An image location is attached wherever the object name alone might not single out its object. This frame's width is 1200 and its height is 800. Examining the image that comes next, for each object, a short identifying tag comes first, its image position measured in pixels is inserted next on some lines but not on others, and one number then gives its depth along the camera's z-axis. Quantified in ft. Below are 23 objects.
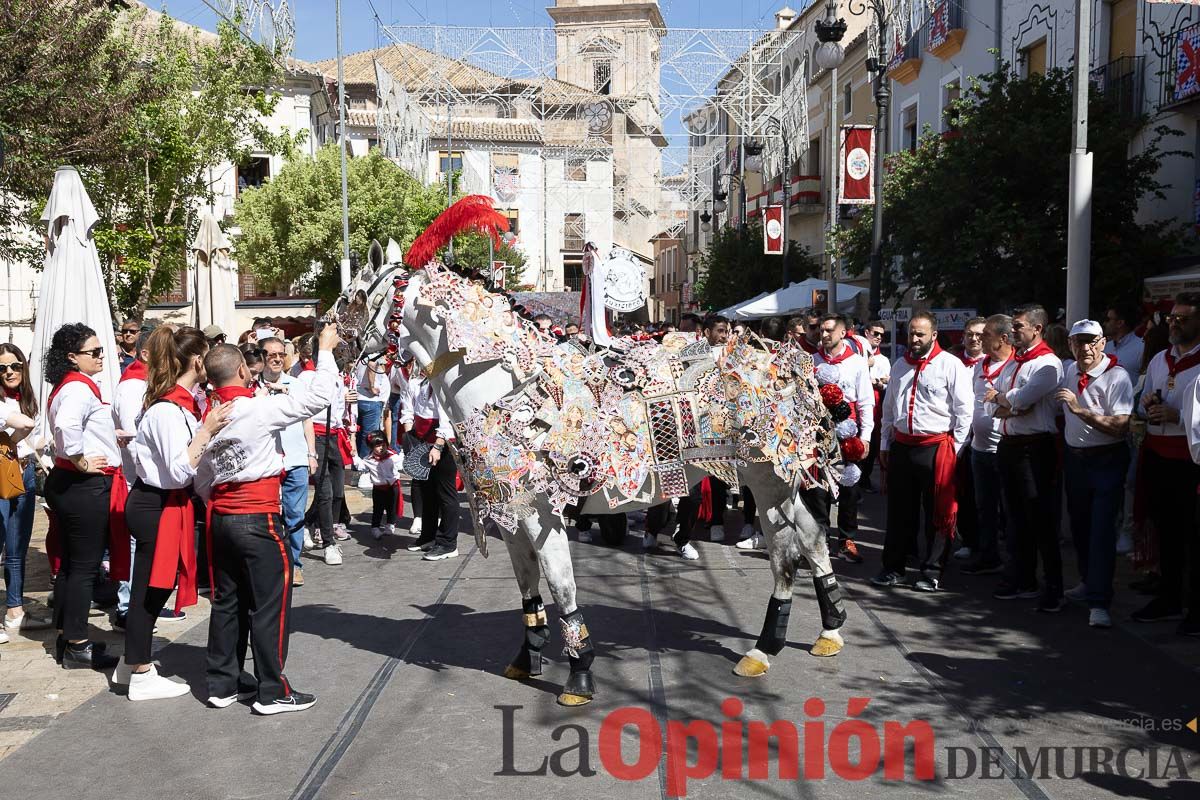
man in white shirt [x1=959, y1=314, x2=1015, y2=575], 24.49
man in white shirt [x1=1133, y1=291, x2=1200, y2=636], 20.02
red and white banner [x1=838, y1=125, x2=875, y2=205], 60.03
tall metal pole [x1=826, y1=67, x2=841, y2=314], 69.97
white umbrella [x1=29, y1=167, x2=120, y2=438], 24.50
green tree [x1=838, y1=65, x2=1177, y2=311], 51.85
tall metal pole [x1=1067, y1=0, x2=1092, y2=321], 34.01
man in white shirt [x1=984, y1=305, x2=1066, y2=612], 22.22
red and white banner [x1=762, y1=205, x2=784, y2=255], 95.20
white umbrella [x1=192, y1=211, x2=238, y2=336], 50.78
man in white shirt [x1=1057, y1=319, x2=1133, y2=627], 20.92
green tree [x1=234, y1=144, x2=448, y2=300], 112.88
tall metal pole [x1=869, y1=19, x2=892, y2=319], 54.75
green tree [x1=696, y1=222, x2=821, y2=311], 114.01
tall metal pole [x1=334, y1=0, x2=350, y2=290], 77.97
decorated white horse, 16.94
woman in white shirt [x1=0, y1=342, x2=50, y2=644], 20.65
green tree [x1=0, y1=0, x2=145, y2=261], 34.86
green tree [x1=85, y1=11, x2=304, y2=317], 62.75
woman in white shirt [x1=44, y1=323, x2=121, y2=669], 19.53
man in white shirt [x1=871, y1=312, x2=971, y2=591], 24.16
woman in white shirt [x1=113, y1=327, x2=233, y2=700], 17.42
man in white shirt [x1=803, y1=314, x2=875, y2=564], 27.86
